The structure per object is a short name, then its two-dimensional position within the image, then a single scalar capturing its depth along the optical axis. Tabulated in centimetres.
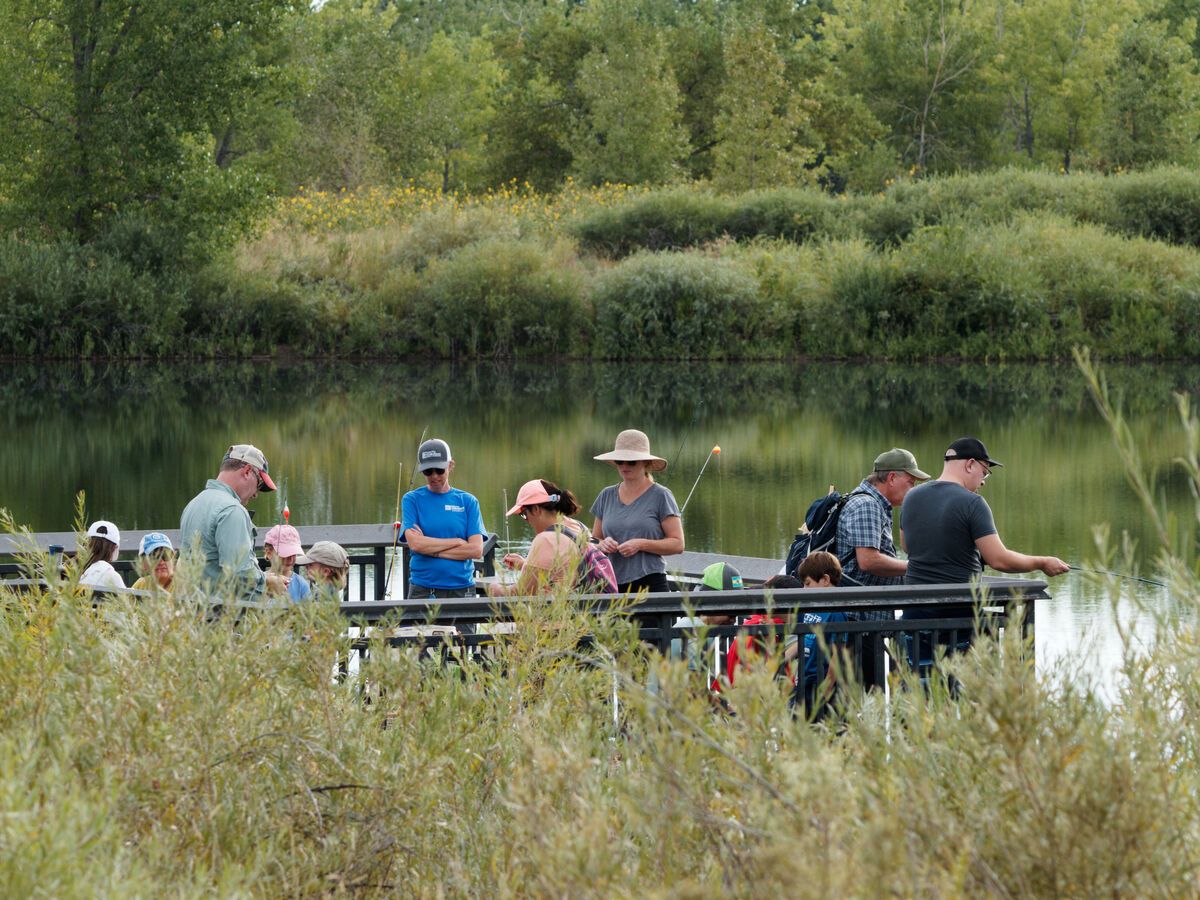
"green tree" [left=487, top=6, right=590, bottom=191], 12887
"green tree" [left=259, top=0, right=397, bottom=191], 11881
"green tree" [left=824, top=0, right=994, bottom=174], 13300
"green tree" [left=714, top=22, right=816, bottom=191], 11269
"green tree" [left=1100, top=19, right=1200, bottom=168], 10950
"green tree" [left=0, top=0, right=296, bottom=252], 7800
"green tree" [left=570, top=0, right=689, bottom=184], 11744
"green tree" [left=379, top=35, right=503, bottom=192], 13262
